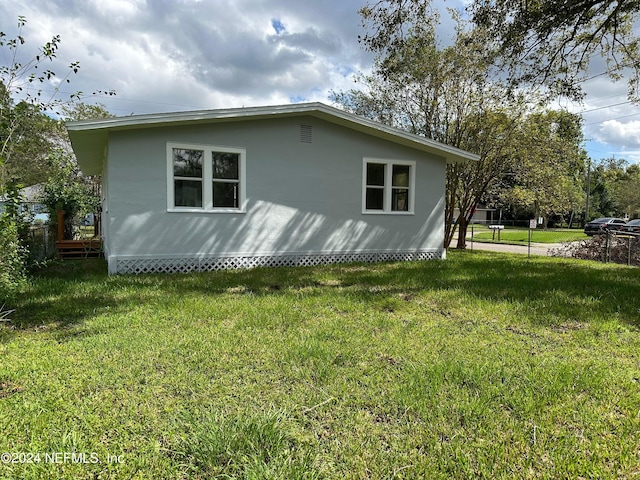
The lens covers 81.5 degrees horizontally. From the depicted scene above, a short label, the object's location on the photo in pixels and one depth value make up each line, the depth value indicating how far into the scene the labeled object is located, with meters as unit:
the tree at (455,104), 11.88
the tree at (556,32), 8.23
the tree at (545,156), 12.67
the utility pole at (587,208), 40.66
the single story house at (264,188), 7.44
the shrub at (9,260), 3.98
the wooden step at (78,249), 10.22
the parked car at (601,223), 29.11
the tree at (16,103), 4.05
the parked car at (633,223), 23.25
